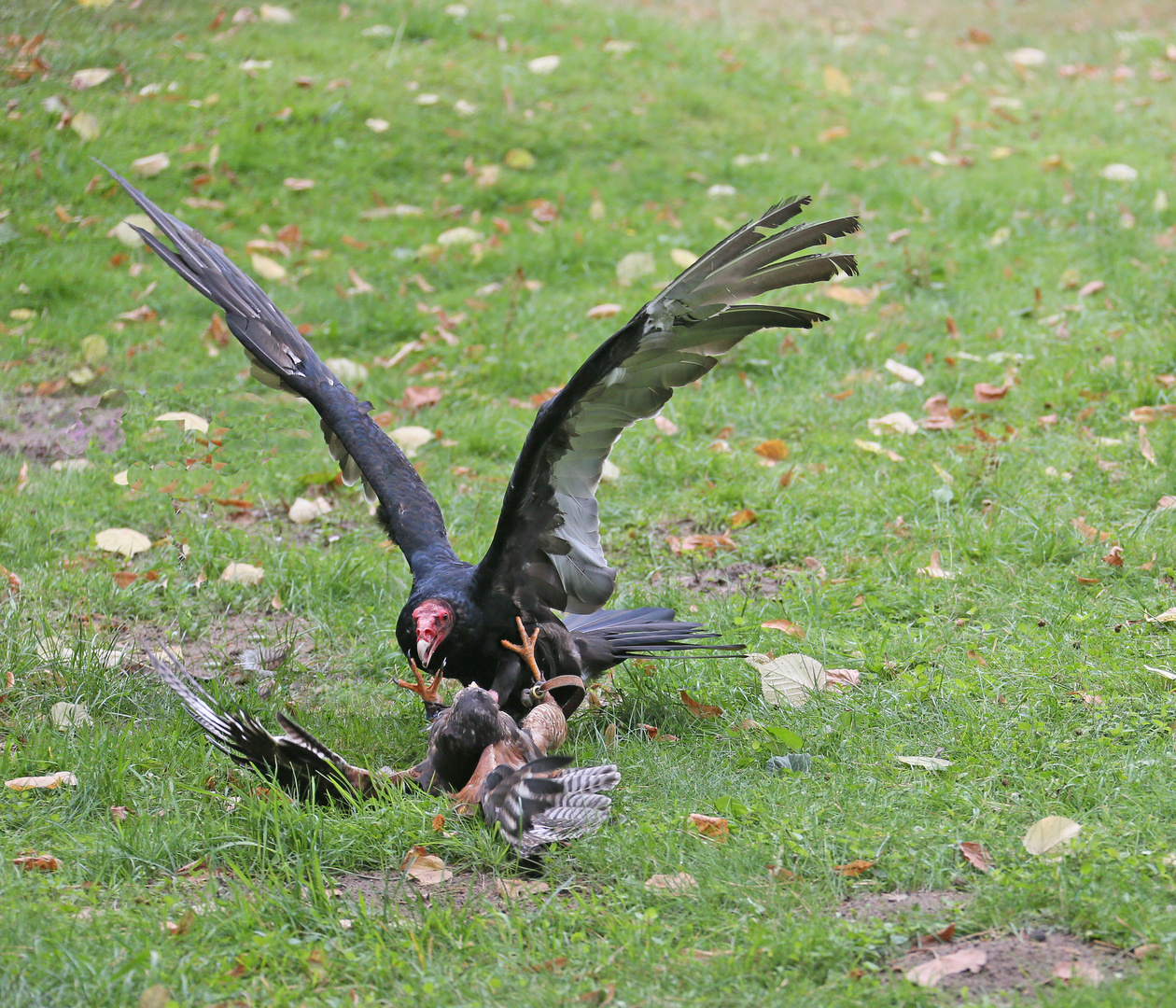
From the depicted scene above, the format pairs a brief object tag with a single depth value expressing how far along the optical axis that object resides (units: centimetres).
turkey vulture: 621
